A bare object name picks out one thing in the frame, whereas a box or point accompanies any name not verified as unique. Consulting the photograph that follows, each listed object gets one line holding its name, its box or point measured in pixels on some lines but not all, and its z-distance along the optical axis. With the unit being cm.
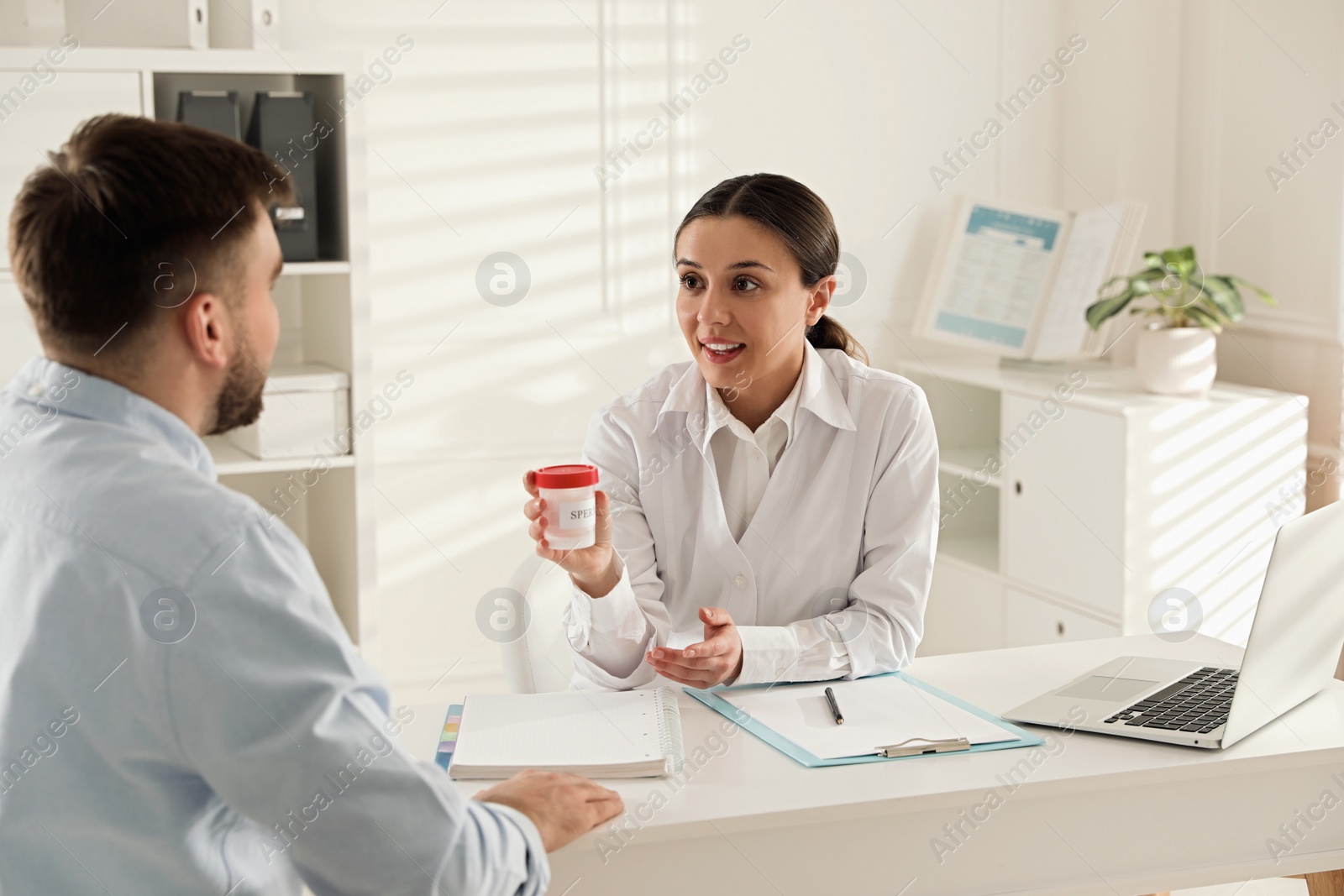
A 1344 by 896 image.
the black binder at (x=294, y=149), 292
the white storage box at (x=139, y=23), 315
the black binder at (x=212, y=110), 284
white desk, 144
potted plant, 341
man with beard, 105
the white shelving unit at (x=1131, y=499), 333
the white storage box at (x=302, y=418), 300
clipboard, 158
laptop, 156
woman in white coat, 212
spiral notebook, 154
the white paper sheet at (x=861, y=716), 164
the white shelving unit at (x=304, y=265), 277
